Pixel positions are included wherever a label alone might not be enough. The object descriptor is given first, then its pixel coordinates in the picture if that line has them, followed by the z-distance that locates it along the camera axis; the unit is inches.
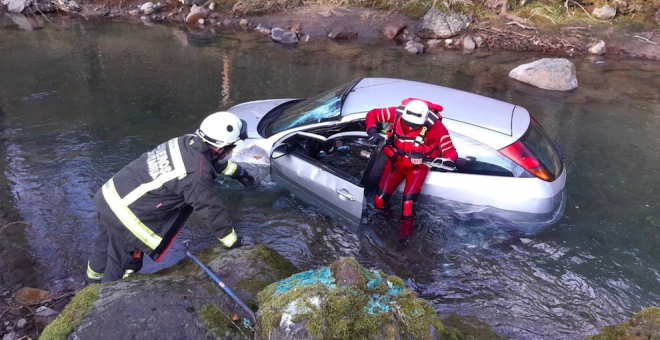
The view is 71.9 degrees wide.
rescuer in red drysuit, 185.0
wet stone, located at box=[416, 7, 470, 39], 568.7
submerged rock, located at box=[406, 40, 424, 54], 533.3
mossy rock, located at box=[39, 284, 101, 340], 106.4
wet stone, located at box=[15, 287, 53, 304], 160.6
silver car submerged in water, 186.1
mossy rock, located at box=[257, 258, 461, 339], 92.2
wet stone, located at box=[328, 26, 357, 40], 584.7
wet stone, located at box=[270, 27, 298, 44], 566.6
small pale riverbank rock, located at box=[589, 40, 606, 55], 510.6
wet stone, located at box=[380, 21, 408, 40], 585.3
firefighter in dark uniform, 134.7
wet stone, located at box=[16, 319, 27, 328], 151.7
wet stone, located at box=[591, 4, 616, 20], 563.2
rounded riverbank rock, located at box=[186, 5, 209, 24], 650.2
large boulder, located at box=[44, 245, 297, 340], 106.6
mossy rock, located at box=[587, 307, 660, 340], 93.3
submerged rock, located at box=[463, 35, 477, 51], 548.4
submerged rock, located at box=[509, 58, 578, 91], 406.3
